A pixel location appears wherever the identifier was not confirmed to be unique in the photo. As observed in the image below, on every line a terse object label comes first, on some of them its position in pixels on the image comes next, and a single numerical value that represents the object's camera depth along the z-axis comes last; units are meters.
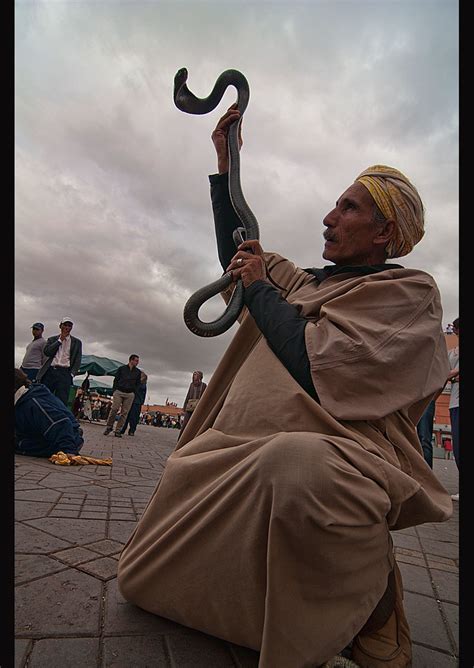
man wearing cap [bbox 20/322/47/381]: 7.39
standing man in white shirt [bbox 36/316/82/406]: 7.03
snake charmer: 1.05
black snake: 1.63
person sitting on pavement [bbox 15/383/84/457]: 5.11
